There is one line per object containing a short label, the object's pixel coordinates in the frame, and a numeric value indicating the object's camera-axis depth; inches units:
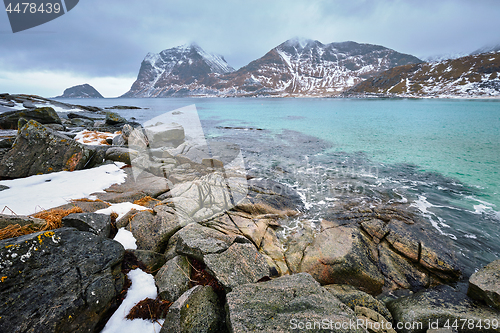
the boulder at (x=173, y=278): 156.8
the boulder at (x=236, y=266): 165.8
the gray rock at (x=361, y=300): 190.1
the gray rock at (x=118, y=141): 612.8
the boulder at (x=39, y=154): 307.1
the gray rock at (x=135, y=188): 288.0
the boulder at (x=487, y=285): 182.2
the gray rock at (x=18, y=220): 147.4
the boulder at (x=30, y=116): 735.1
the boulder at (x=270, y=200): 352.8
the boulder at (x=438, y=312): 174.7
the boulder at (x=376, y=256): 232.5
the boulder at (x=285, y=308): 125.5
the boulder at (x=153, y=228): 205.9
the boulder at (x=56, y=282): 114.2
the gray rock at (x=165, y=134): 762.8
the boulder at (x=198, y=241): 184.9
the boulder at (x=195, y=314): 132.4
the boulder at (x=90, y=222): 170.7
